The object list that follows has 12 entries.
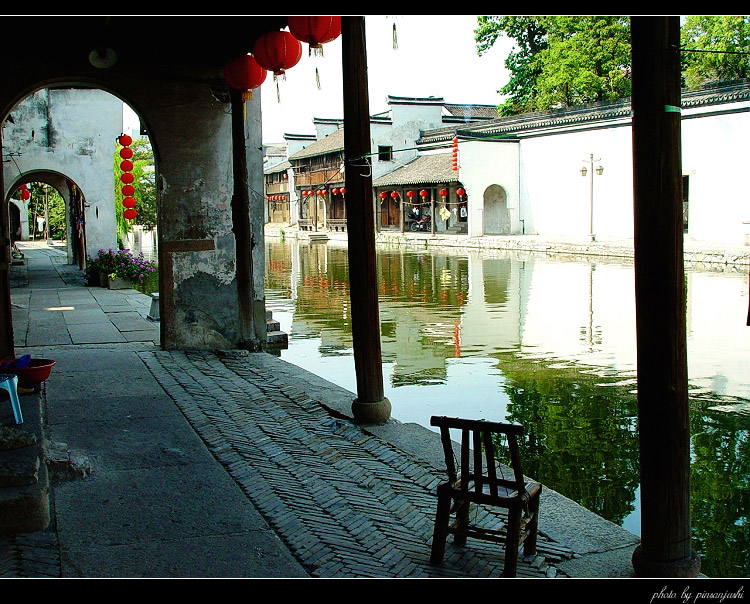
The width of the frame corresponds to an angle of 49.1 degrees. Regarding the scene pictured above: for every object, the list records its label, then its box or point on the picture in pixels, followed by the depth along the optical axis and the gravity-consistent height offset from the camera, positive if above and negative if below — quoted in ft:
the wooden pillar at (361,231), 18.10 +0.54
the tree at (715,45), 89.35 +22.34
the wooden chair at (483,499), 10.44 -3.26
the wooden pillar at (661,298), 10.02 -0.64
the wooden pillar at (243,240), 28.04 +0.62
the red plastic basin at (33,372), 18.79 -2.50
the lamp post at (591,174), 88.69 +8.07
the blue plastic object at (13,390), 15.49 -2.39
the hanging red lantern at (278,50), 22.54 +5.73
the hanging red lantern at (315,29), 19.19 +5.40
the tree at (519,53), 122.21 +29.90
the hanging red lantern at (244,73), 25.49 +5.80
